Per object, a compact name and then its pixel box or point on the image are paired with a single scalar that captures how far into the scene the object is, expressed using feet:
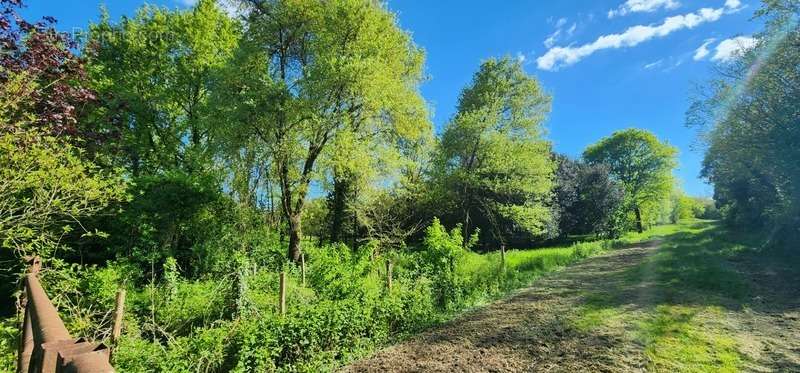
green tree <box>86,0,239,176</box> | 54.03
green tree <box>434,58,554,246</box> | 67.82
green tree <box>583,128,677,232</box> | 144.56
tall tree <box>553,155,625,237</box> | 96.48
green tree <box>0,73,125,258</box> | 16.31
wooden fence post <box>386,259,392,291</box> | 28.87
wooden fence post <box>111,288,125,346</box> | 18.12
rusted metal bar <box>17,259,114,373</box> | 2.37
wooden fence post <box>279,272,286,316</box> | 23.39
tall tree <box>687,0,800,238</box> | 48.62
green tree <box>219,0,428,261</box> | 42.39
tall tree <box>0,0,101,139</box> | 18.35
